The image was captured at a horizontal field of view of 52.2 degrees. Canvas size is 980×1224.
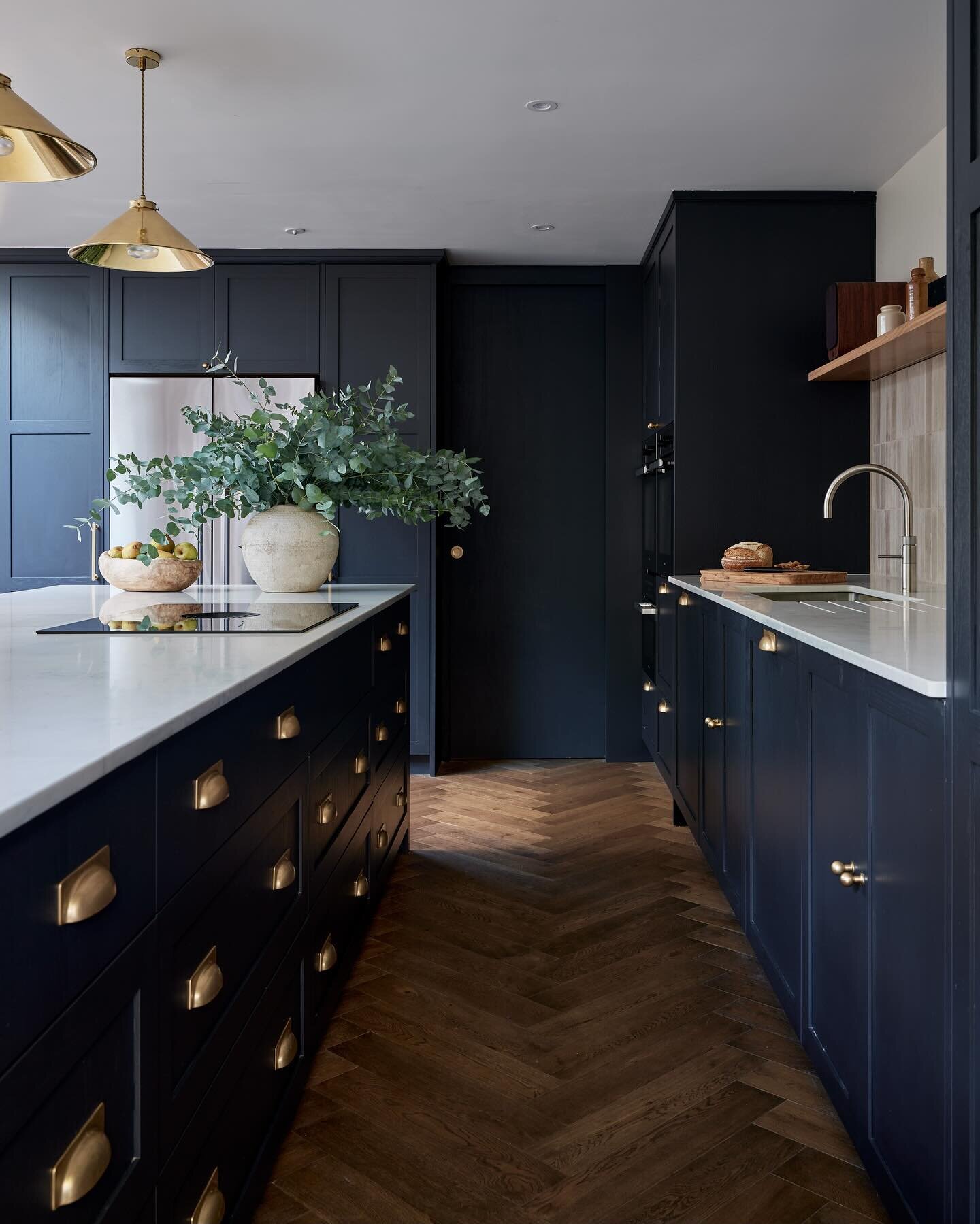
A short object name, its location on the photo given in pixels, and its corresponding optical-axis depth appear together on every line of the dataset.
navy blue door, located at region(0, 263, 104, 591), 4.60
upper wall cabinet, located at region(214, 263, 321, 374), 4.59
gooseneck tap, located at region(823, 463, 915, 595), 2.64
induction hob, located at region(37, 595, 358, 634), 1.90
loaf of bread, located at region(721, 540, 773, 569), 3.28
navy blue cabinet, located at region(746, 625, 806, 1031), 1.92
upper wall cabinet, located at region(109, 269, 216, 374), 4.59
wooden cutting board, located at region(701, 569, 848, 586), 3.05
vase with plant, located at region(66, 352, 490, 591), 2.64
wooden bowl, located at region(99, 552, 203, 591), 2.73
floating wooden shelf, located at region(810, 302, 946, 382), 2.68
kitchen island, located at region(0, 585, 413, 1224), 0.77
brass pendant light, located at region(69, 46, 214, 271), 2.48
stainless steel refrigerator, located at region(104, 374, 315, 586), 4.52
